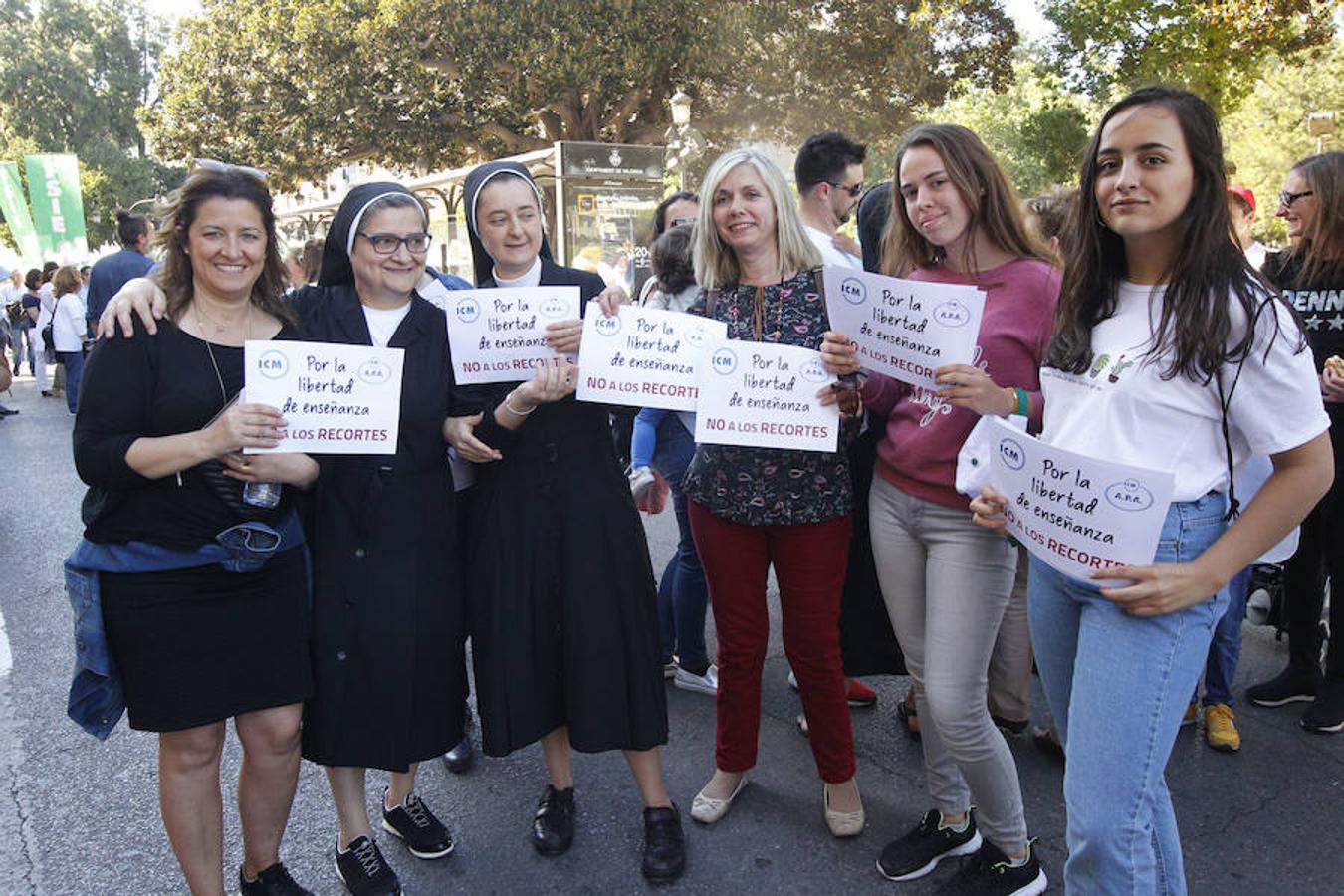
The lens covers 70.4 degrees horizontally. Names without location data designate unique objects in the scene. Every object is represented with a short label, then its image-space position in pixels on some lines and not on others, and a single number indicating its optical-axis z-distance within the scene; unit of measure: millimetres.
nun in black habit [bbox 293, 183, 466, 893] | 2656
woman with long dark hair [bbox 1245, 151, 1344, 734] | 3682
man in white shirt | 4168
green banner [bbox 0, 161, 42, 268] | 24078
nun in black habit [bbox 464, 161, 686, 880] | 2828
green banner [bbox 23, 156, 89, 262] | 22938
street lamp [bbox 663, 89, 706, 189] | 15984
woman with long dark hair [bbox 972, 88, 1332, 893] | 1759
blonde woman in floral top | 2857
